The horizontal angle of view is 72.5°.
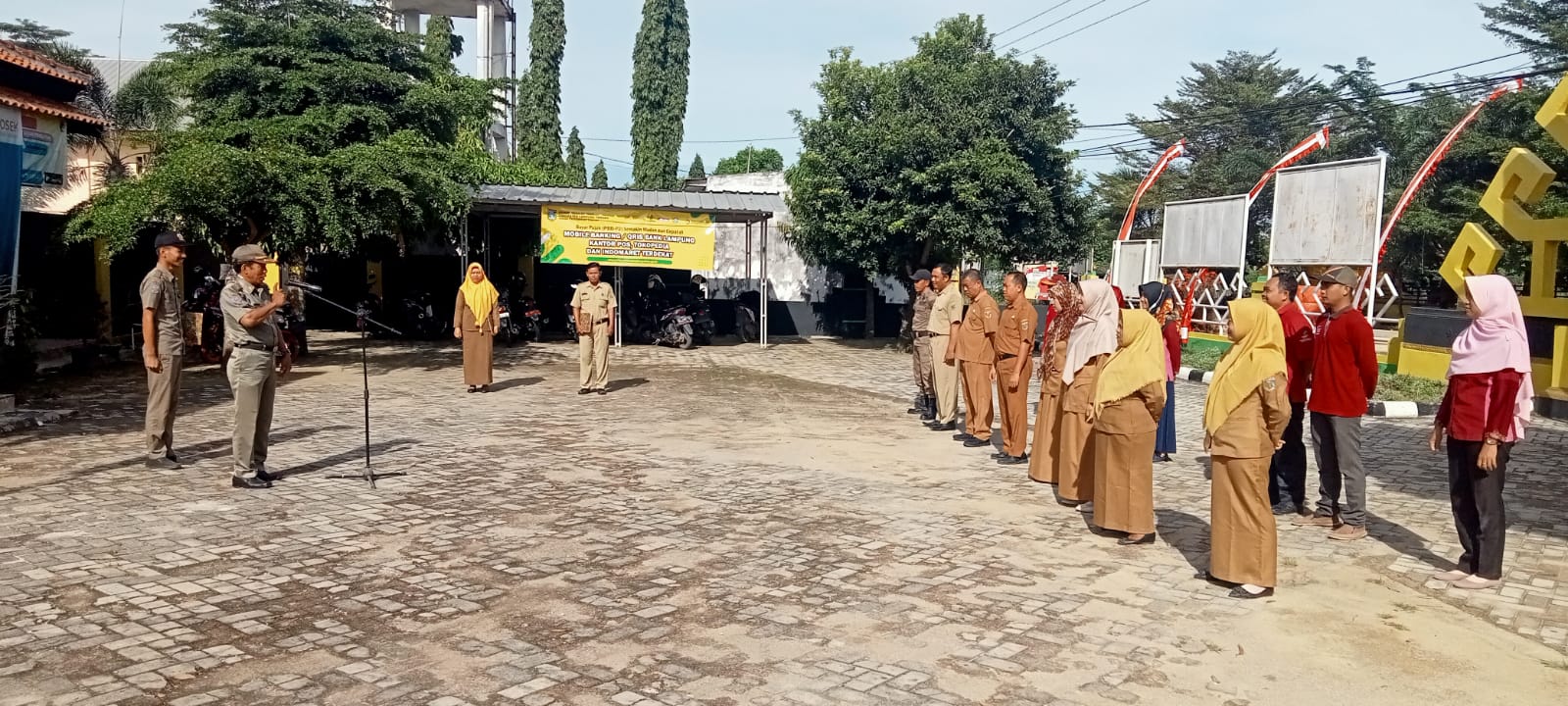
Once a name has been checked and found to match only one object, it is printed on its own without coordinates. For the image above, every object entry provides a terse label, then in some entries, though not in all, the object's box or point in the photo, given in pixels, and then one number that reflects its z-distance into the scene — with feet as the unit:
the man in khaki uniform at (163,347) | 25.52
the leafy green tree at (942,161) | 62.08
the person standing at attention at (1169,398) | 29.27
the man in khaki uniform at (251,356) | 23.57
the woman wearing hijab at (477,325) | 42.34
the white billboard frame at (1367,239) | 49.03
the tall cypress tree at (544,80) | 137.59
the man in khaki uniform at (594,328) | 41.68
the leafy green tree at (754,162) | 250.78
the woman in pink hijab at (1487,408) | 17.46
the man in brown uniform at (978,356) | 30.68
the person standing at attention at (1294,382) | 22.27
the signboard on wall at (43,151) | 40.73
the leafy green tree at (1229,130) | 119.65
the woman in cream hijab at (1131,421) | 19.34
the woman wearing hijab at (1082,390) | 22.33
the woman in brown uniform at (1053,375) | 24.90
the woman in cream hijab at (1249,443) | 16.87
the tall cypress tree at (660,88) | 144.87
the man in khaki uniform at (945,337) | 34.55
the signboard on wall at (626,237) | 63.21
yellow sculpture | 41.06
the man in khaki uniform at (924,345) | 36.60
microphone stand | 24.82
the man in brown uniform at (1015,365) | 28.71
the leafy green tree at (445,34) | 124.36
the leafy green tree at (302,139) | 41.86
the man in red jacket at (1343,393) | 20.72
